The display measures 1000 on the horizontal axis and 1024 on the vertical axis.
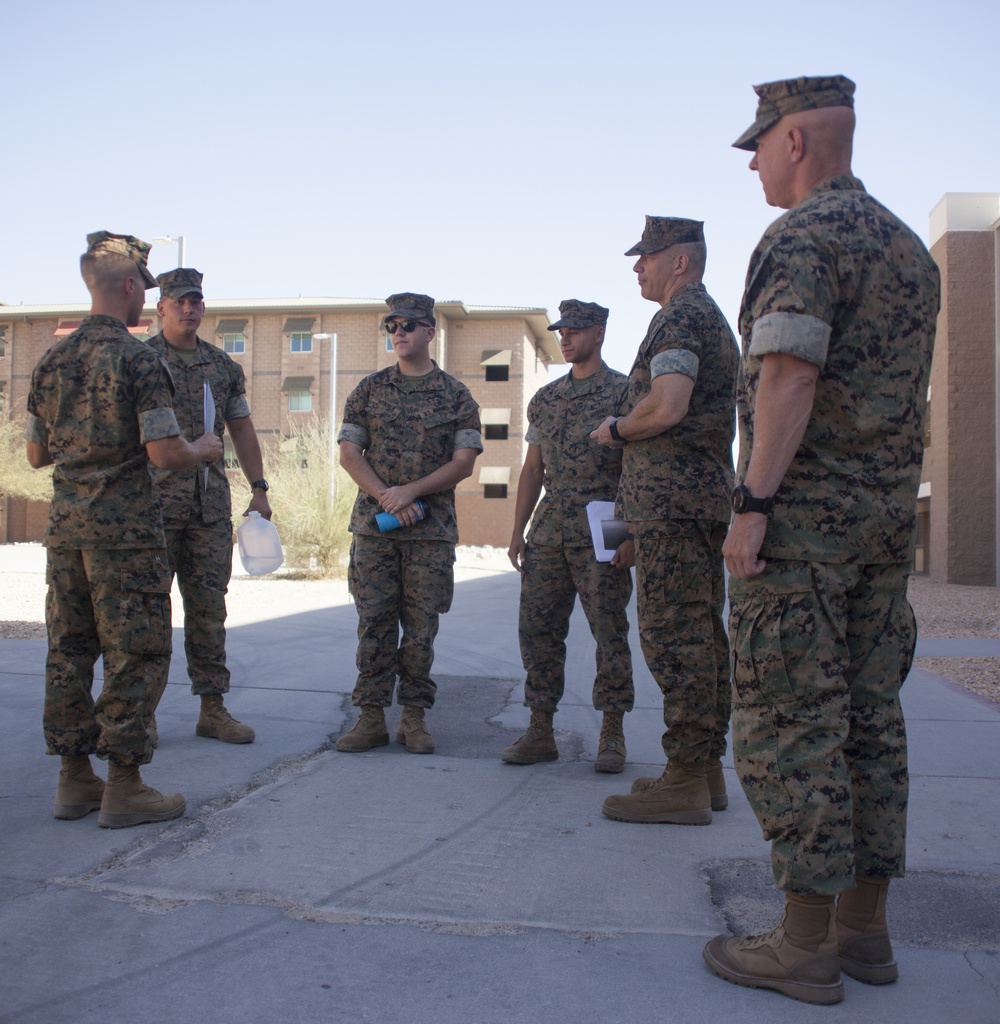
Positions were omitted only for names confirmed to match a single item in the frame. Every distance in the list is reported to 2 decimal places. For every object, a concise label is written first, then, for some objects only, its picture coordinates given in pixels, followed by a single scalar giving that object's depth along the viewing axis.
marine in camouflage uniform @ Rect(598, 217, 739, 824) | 3.43
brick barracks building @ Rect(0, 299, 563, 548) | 40.56
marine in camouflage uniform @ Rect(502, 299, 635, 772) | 4.18
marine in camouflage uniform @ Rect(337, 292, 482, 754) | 4.52
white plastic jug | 5.06
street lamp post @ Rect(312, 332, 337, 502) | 18.83
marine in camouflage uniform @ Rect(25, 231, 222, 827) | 3.24
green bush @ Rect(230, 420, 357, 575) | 18.48
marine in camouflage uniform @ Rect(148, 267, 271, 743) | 4.46
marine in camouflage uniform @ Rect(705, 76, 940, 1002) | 2.23
